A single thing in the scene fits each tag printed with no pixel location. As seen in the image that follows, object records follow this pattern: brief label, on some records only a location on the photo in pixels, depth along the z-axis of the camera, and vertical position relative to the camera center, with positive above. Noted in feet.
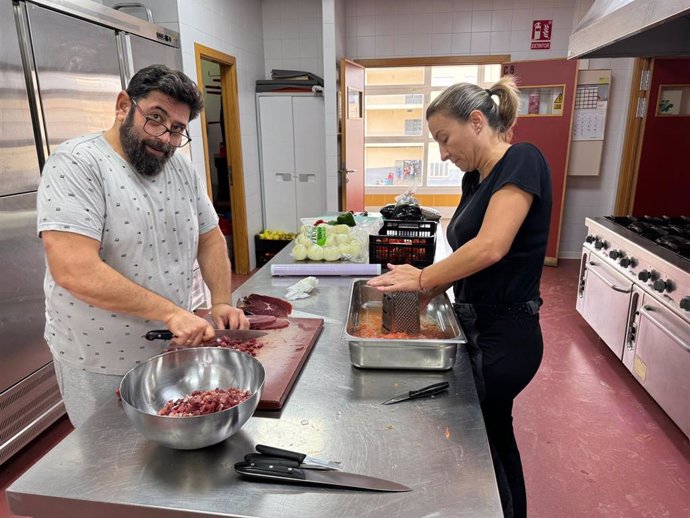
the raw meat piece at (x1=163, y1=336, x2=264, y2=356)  4.56 -1.97
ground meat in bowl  3.36 -1.86
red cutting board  3.89 -2.02
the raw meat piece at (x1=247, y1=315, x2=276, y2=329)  5.04 -1.92
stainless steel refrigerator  6.97 -0.12
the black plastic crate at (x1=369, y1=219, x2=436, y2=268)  7.32 -1.68
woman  4.39 -1.07
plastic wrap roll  7.27 -1.99
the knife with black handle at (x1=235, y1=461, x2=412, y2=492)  2.99 -2.09
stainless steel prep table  2.90 -2.13
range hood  5.64 +1.44
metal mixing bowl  3.03 -1.83
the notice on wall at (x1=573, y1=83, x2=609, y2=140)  16.33 +0.66
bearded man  3.92 -0.90
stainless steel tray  4.17 -1.87
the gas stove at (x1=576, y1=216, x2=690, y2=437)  7.57 -3.01
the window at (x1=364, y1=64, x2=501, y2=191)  23.63 +0.40
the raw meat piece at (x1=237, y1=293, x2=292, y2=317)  5.58 -1.96
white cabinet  16.71 -0.79
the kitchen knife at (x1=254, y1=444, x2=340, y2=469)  3.14 -2.05
